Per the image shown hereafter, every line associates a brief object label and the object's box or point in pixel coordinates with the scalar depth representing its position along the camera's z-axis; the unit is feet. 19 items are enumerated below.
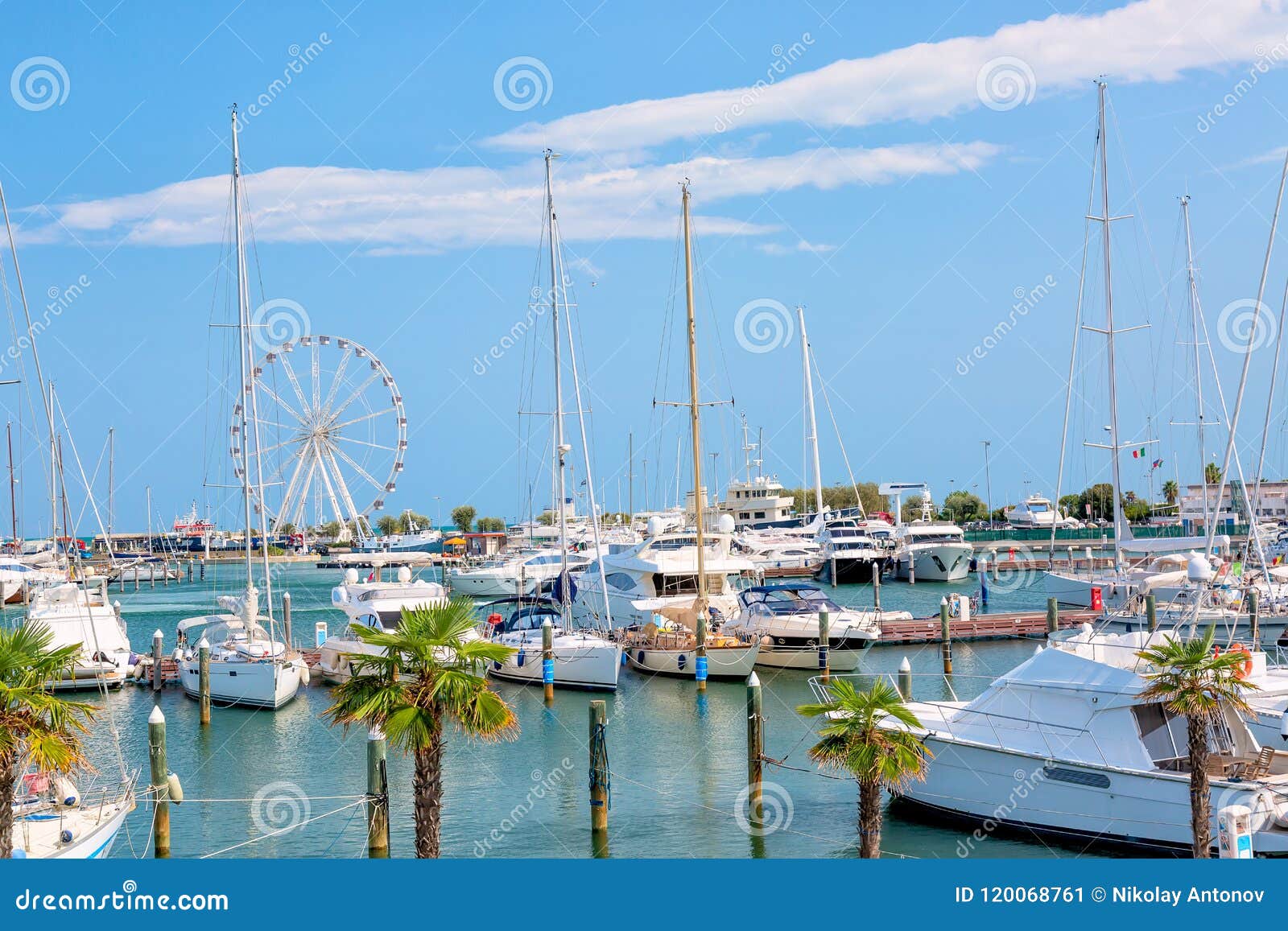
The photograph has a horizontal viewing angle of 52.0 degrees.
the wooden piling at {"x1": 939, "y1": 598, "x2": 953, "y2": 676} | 127.95
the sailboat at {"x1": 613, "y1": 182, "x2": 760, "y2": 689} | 119.34
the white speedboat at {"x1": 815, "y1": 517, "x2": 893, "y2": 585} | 252.21
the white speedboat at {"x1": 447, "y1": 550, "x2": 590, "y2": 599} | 234.79
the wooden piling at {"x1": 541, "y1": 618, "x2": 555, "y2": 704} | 114.11
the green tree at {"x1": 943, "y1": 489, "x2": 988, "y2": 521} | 499.14
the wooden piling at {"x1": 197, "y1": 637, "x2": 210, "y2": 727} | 107.65
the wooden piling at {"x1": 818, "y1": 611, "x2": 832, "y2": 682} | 122.42
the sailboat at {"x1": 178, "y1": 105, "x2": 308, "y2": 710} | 112.57
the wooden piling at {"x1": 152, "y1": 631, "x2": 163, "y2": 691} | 123.34
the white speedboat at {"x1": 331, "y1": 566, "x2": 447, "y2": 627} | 132.98
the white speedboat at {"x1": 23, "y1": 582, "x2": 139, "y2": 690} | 122.01
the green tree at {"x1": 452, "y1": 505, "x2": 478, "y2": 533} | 604.49
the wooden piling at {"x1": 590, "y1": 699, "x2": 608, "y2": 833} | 69.77
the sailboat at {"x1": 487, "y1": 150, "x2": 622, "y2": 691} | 116.78
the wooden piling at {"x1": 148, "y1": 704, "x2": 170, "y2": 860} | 65.98
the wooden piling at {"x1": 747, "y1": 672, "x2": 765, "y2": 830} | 70.79
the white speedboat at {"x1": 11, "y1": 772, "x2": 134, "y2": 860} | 55.72
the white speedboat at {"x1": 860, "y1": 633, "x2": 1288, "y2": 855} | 61.82
